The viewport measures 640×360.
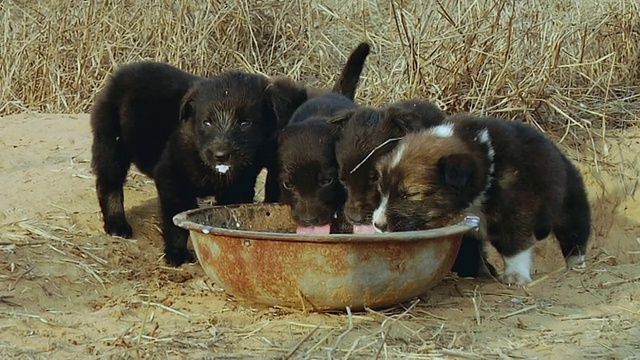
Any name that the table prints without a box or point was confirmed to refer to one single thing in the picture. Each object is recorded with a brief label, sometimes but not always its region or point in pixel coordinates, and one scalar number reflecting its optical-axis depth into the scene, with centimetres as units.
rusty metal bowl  439
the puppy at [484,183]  521
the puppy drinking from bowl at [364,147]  535
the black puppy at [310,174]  538
